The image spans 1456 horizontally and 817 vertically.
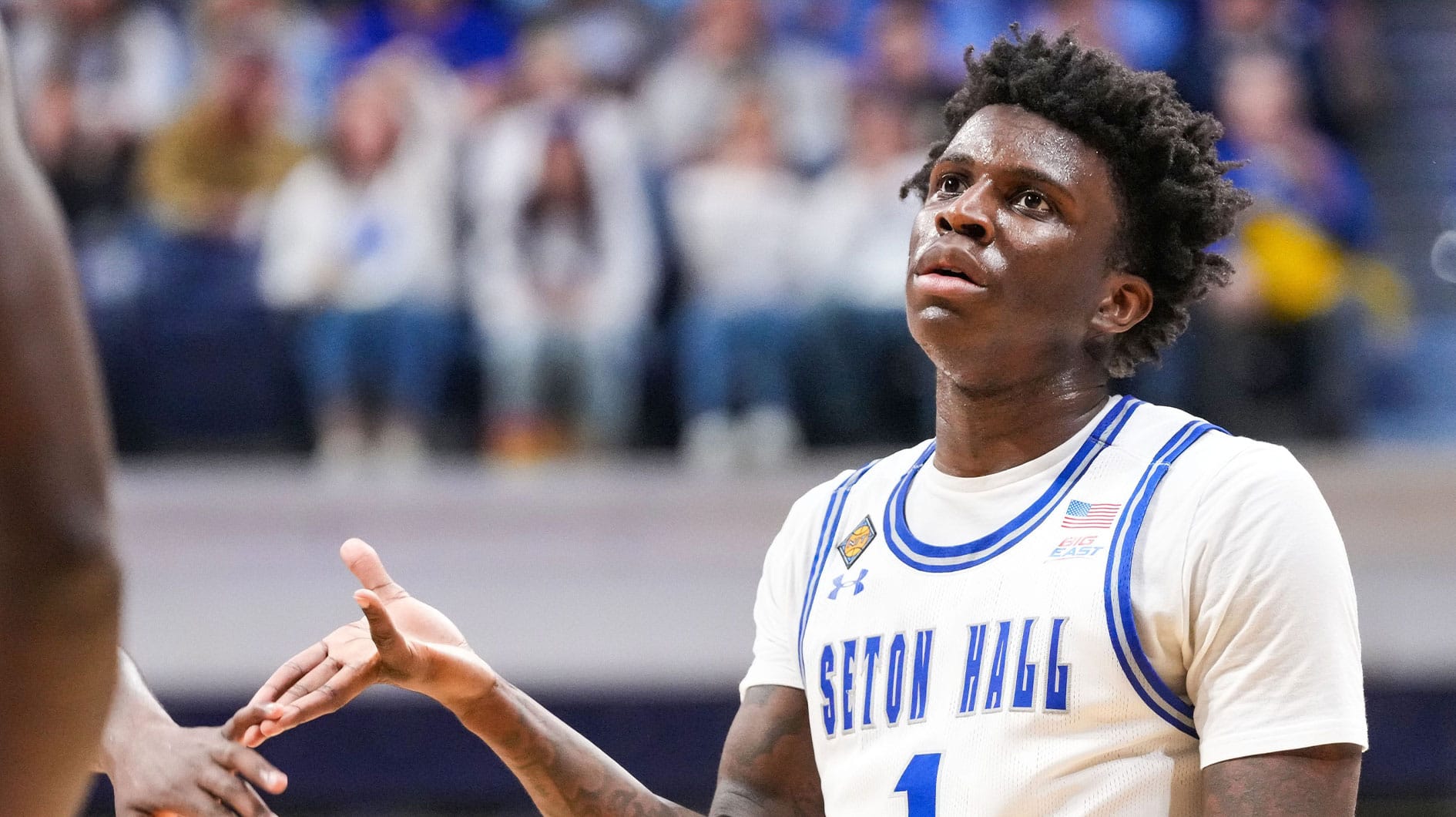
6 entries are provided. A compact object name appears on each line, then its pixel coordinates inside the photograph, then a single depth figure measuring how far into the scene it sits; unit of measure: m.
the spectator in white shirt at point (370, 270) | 15.75
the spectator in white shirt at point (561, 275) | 15.87
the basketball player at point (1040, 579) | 5.33
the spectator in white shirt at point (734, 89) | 16.86
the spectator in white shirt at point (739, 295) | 15.71
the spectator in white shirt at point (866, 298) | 15.59
